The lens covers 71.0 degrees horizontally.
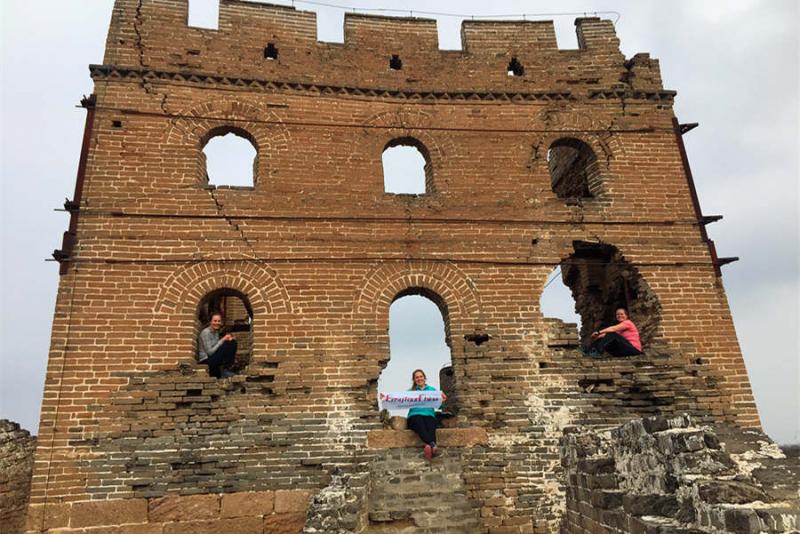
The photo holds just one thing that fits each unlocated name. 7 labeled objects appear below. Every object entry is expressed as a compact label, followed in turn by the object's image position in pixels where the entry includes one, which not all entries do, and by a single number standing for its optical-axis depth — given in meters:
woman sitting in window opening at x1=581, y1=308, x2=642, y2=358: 8.87
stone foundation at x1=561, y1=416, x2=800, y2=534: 4.09
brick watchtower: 7.42
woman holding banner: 7.71
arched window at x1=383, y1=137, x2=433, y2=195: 9.91
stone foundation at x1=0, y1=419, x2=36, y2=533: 8.54
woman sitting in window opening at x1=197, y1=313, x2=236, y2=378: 8.17
